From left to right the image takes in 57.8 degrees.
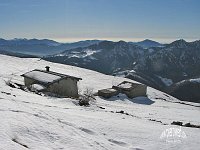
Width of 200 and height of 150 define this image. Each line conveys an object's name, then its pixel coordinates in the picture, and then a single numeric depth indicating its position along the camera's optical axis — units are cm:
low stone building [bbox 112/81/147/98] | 3343
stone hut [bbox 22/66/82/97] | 2215
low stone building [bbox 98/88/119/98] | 3132
